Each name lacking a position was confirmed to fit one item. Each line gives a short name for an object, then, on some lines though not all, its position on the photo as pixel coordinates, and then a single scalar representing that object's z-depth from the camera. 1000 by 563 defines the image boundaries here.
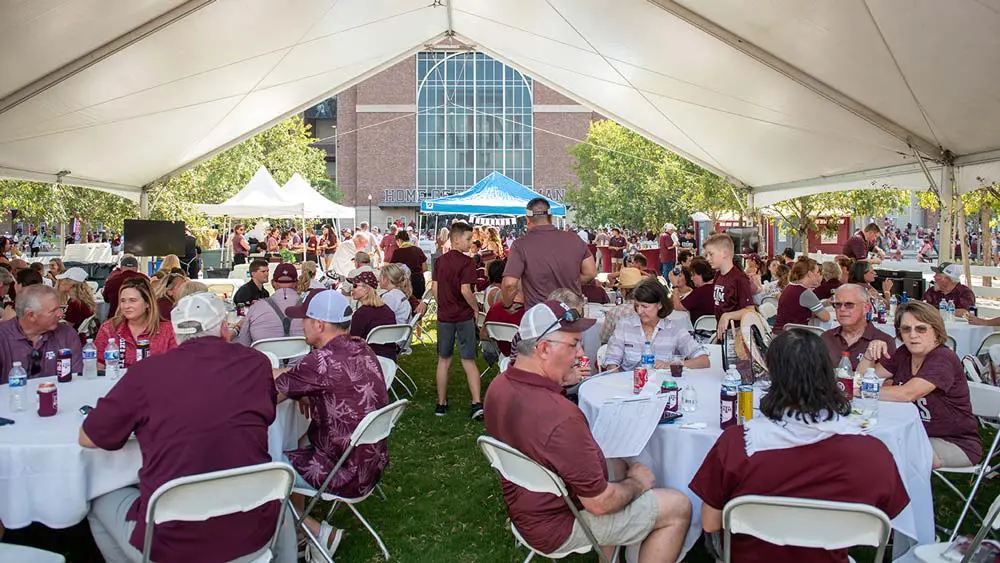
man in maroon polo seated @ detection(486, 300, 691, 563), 2.74
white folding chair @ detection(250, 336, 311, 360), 5.57
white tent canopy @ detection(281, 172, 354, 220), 18.32
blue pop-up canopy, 17.89
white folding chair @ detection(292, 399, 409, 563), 3.39
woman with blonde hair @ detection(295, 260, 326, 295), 8.66
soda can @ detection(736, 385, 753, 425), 3.30
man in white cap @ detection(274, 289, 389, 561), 3.56
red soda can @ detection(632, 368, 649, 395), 3.99
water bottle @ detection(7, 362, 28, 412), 3.64
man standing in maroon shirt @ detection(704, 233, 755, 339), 5.73
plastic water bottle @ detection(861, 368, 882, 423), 3.61
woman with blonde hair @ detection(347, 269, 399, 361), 6.61
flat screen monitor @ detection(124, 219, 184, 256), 13.62
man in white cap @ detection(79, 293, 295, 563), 2.73
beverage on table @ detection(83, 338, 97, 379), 4.40
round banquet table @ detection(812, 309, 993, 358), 6.80
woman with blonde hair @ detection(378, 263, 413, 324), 7.52
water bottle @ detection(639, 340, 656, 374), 4.50
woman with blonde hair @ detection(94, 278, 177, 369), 4.75
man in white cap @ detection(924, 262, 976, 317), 7.89
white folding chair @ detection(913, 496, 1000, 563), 2.33
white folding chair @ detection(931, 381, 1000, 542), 4.17
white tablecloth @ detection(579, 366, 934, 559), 3.24
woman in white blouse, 4.76
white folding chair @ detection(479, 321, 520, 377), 6.30
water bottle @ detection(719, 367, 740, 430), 3.33
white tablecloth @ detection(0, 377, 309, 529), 3.08
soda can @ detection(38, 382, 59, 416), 3.52
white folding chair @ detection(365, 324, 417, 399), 6.34
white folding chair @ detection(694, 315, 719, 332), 7.09
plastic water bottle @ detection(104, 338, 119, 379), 4.44
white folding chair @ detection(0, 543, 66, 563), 2.56
